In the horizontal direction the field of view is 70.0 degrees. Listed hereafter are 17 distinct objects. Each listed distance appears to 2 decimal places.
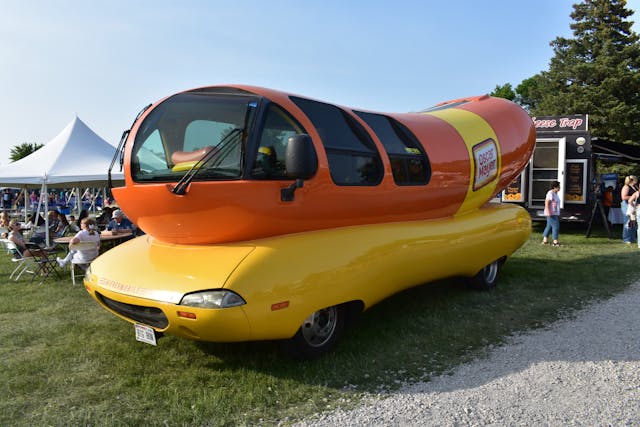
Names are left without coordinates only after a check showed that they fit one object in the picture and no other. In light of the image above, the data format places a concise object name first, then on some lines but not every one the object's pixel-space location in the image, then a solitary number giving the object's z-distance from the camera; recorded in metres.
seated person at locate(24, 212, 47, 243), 10.87
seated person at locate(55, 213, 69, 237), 12.46
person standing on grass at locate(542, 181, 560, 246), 10.53
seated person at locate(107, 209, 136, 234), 9.91
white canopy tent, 11.62
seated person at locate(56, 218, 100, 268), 7.41
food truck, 11.70
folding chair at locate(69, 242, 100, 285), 7.37
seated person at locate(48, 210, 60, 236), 12.49
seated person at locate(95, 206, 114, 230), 13.79
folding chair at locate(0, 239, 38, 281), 7.97
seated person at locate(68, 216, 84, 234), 12.86
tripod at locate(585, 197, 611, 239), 11.68
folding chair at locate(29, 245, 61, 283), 7.86
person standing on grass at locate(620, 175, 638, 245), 10.91
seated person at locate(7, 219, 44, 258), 8.00
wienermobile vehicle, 3.55
